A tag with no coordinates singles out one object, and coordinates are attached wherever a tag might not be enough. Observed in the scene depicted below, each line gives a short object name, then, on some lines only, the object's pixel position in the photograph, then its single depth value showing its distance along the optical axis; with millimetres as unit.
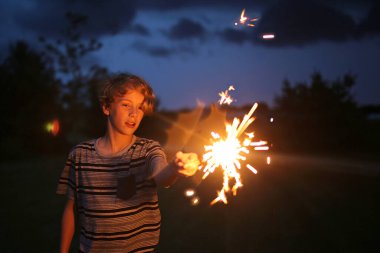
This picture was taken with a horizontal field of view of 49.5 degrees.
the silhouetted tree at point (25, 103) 26469
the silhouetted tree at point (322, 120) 27345
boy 2865
